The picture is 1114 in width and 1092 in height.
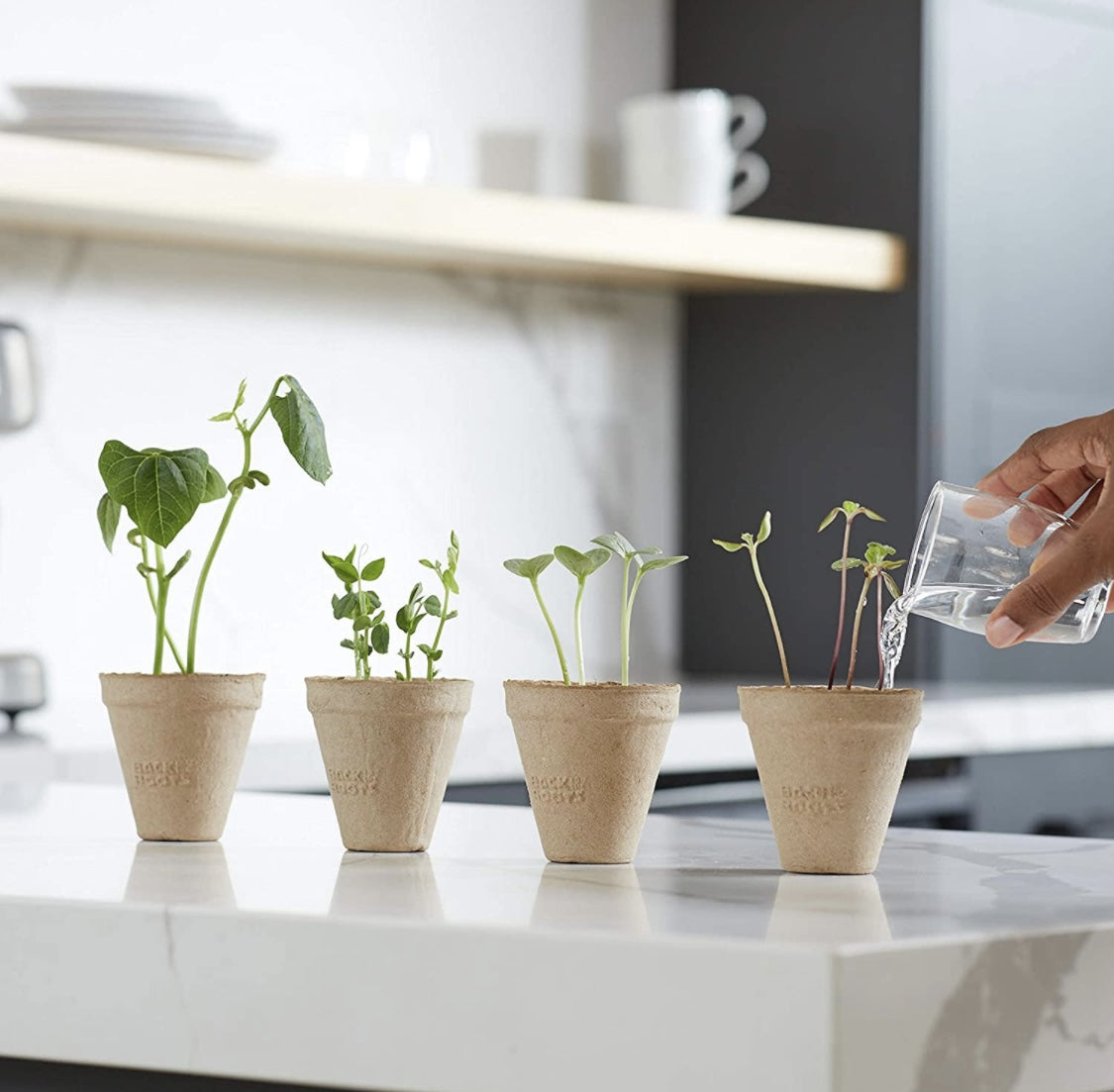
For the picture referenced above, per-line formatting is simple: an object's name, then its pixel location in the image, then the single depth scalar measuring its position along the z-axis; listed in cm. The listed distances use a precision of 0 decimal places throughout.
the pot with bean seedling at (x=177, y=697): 192
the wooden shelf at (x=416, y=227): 327
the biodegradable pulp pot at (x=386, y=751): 189
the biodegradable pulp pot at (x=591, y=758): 185
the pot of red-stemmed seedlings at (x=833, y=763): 182
